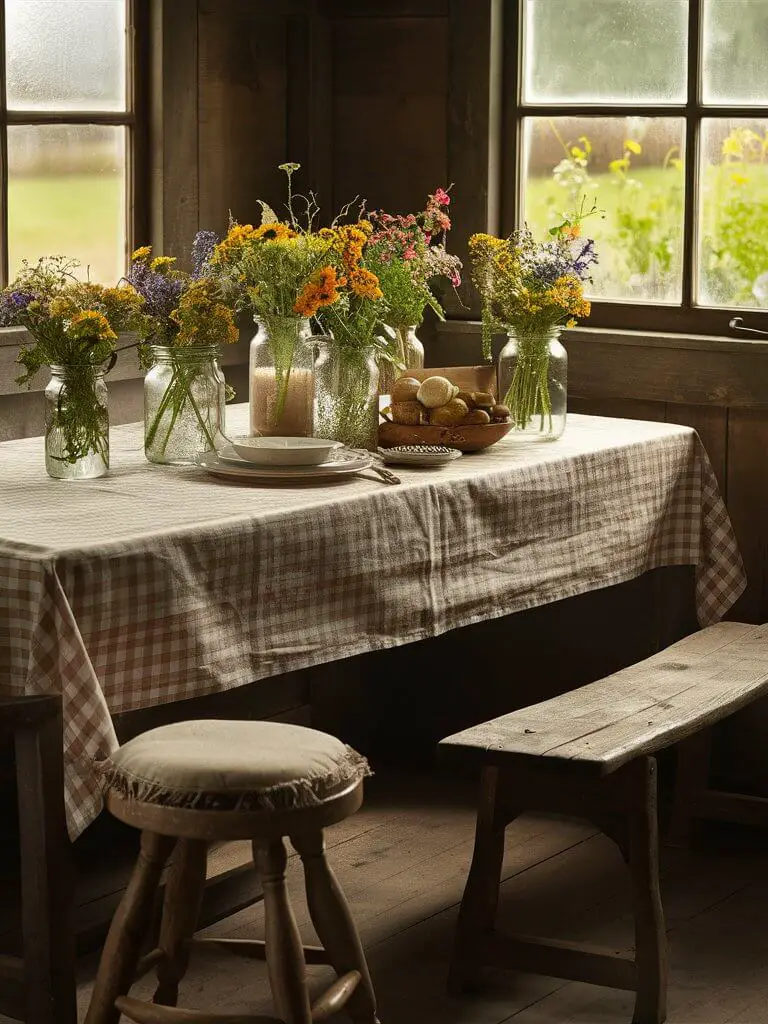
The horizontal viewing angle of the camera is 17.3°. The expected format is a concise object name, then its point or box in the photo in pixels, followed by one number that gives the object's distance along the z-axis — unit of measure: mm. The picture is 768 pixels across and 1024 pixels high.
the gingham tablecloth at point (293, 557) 3906
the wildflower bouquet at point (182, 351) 4864
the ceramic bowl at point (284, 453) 4825
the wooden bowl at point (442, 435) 5334
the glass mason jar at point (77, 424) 4678
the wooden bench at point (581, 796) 4211
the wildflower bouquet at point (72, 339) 4601
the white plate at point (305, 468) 4816
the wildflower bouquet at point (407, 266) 5570
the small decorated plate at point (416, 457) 5112
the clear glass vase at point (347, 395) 5220
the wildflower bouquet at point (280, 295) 4957
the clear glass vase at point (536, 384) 5711
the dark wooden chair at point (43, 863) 3825
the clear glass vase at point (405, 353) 5816
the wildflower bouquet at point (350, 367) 5193
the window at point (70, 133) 6079
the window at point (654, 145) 6286
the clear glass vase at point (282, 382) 5065
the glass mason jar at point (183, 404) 4945
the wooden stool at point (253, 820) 3493
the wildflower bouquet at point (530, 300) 5636
